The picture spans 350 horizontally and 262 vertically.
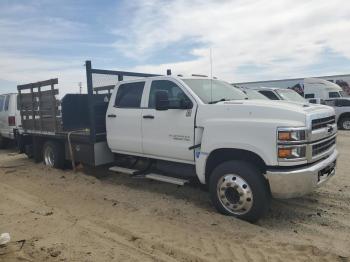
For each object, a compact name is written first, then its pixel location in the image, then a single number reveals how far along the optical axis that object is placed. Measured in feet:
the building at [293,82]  74.33
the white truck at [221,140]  14.85
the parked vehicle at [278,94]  42.18
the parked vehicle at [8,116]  39.40
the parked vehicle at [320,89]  64.95
